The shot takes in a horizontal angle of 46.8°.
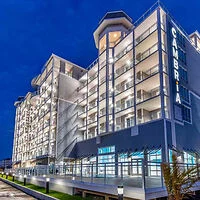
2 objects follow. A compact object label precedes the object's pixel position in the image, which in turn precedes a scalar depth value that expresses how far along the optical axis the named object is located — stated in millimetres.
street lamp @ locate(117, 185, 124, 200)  9039
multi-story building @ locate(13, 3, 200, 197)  23375
